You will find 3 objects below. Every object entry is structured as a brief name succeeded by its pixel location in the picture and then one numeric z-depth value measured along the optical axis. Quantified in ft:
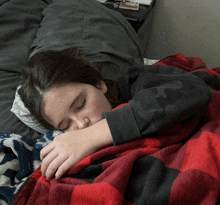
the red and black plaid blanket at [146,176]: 1.41
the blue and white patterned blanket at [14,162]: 1.78
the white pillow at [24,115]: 2.64
